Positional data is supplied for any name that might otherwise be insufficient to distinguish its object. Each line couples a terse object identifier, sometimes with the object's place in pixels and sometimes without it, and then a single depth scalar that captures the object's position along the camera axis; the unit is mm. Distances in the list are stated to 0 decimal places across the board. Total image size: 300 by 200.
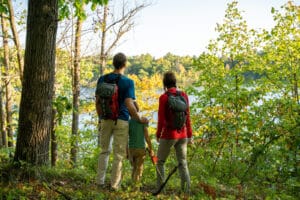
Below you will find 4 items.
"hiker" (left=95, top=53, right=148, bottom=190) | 4516
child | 4828
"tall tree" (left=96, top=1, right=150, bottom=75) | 15099
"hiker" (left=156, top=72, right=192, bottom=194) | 4684
